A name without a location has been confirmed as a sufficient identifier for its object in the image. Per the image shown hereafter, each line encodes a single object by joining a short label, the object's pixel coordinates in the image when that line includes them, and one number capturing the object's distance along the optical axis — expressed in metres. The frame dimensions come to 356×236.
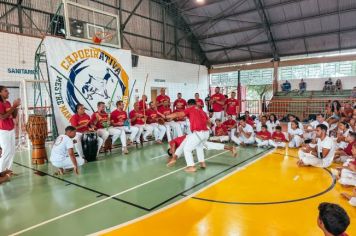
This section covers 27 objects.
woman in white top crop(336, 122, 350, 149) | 6.80
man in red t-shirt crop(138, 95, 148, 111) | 9.41
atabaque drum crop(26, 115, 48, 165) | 6.71
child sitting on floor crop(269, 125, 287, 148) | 8.46
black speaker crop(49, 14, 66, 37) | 9.92
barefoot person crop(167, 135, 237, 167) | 6.36
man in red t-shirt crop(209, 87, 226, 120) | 11.09
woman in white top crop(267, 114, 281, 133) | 9.29
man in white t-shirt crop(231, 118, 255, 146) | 8.98
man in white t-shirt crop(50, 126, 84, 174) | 5.74
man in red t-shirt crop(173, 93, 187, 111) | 10.60
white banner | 7.58
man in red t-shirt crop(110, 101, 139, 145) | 8.57
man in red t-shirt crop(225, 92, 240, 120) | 10.95
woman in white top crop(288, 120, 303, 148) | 8.49
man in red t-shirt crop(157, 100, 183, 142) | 10.22
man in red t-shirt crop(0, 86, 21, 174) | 5.25
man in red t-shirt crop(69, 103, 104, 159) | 7.17
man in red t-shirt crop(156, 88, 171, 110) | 10.42
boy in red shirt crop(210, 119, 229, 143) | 9.70
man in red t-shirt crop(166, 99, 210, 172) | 5.91
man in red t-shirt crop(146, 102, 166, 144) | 9.71
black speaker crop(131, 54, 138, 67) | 15.50
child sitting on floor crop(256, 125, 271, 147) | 8.63
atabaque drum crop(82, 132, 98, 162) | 7.05
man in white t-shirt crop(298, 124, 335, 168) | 5.82
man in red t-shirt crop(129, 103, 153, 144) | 9.38
